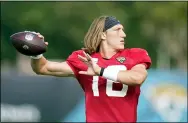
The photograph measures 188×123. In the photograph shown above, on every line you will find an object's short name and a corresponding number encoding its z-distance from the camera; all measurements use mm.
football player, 12141
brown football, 12234
